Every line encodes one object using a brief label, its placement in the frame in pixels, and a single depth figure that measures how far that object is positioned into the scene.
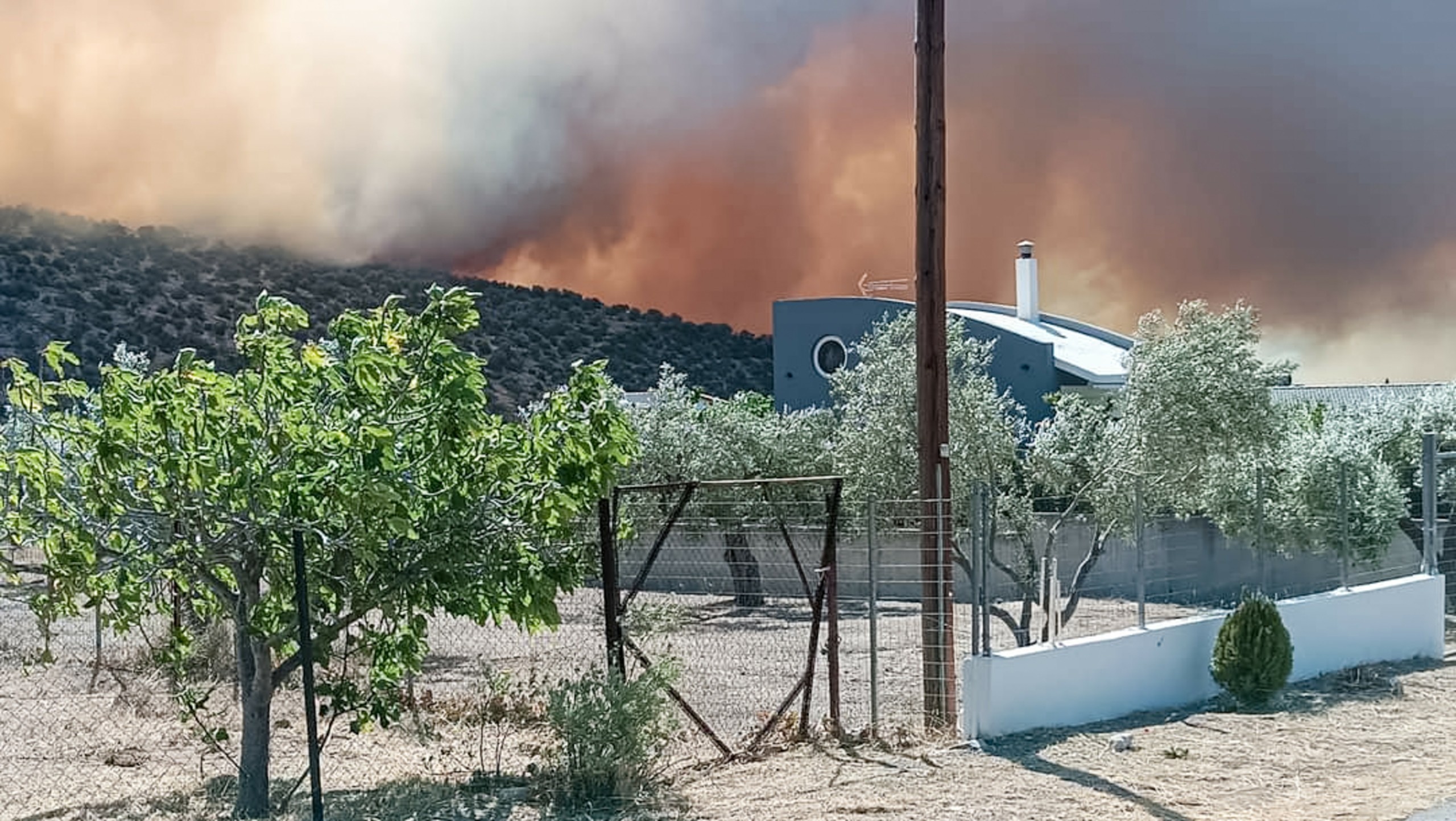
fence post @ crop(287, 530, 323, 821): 7.86
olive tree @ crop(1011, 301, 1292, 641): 15.95
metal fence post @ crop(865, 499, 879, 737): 10.80
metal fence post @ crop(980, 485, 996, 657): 10.78
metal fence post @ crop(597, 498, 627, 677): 9.65
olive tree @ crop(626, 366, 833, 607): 26.48
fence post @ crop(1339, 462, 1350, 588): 15.05
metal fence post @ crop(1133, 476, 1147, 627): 12.12
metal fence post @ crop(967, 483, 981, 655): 10.55
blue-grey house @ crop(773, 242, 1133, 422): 30.94
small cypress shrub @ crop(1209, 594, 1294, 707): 12.80
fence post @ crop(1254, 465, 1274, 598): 13.59
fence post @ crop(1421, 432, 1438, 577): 16.23
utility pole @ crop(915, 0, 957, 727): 11.45
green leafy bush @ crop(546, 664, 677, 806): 9.06
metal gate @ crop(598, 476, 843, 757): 10.20
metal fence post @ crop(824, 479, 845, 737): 10.78
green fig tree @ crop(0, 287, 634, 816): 7.99
